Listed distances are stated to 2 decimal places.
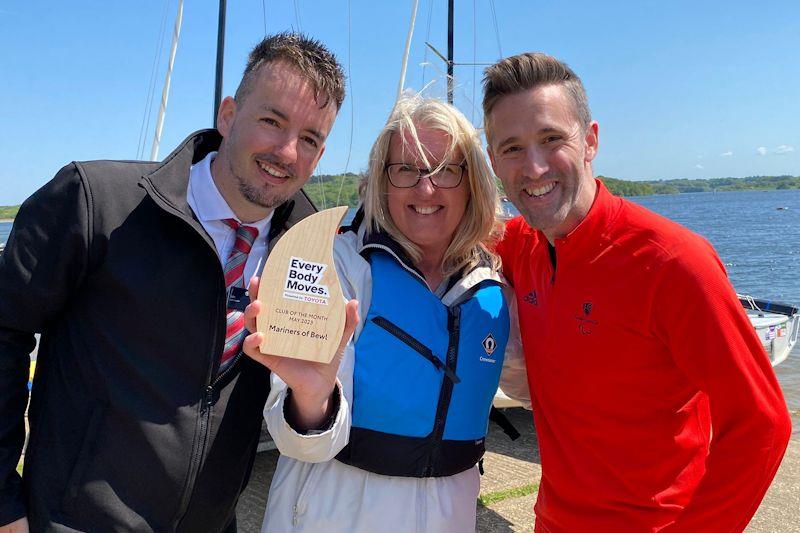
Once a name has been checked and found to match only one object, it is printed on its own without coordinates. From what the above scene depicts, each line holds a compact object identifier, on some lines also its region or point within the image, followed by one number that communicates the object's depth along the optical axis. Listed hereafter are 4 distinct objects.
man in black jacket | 1.93
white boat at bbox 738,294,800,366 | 9.33
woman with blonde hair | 2.04
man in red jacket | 1.76
